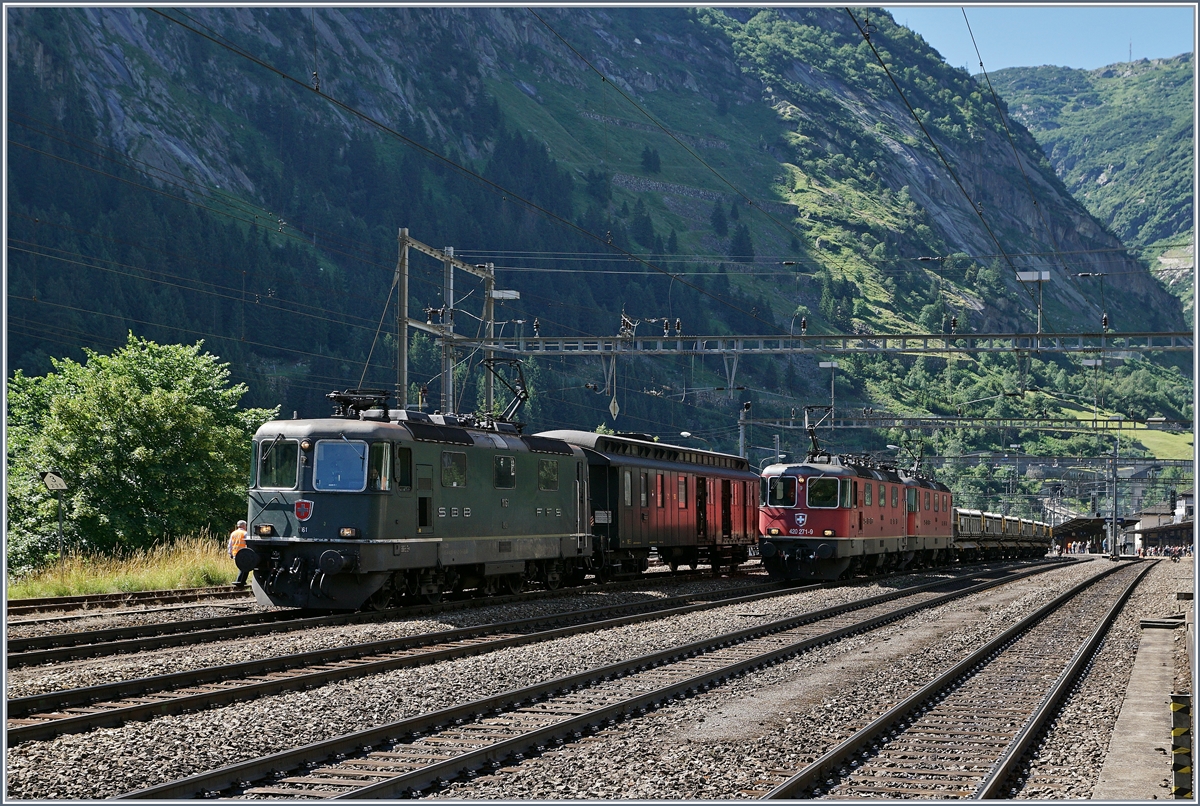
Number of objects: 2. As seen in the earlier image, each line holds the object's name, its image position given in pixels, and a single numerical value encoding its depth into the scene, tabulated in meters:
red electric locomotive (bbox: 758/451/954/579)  33.03
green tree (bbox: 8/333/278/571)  36.22
